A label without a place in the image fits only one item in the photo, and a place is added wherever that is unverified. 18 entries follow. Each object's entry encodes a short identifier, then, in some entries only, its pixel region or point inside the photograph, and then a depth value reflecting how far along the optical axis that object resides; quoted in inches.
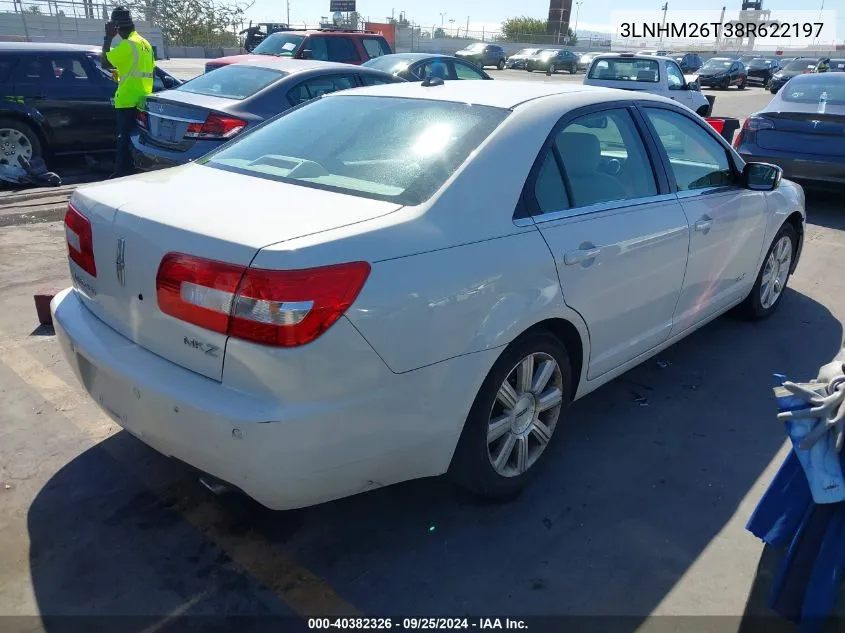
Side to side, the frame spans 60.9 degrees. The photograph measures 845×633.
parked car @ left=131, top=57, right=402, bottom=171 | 278.5
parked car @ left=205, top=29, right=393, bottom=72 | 509.7
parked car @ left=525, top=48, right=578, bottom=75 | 1715.1
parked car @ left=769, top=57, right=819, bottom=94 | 1080.5
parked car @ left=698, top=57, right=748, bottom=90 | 1318.9
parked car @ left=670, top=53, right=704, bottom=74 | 1539.1
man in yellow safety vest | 325.1
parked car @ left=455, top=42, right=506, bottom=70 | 1720.0
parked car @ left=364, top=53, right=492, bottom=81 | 451.2
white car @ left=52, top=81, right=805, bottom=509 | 87.6
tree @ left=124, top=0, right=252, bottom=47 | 1694.1
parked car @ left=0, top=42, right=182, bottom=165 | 334.0
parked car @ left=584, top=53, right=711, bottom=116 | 555.8
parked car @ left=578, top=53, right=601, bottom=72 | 1856.5
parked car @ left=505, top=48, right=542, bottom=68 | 1797.5
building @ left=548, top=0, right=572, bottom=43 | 2719.0
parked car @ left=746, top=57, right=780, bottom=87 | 1412.4
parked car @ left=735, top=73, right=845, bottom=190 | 320.2
